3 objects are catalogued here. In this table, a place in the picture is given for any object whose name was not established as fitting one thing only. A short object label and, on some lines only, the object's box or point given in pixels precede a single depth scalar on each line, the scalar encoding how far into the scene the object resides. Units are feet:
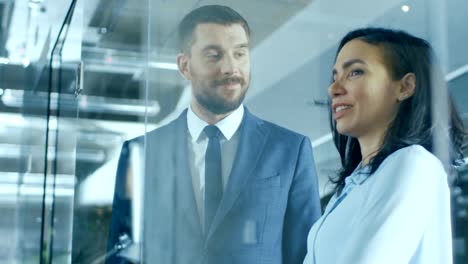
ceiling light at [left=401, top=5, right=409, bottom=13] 7.71
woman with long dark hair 7.10
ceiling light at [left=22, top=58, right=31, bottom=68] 19.88
